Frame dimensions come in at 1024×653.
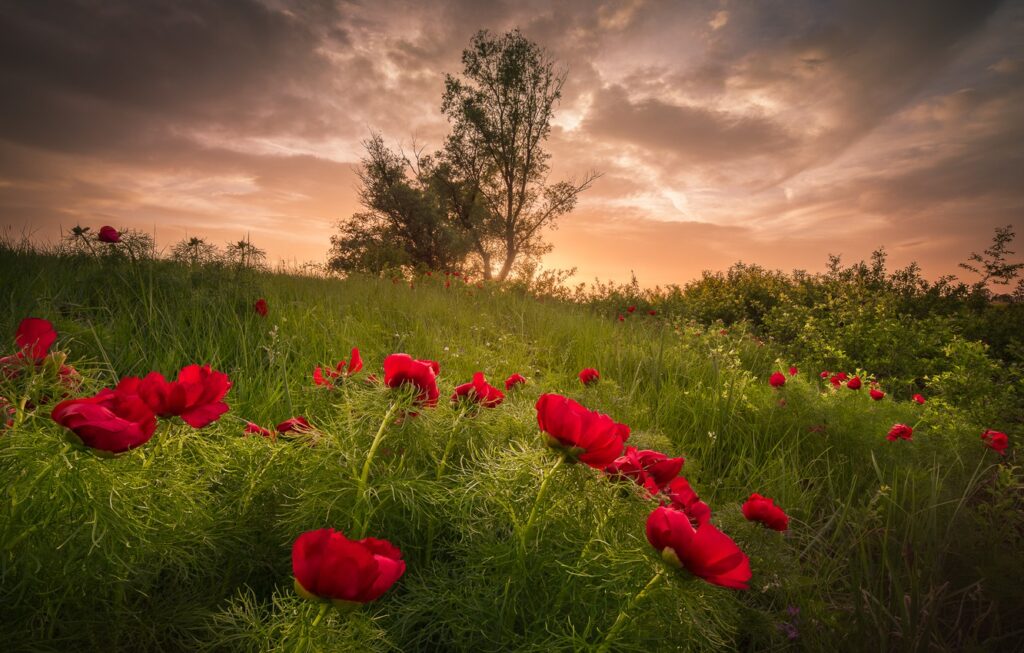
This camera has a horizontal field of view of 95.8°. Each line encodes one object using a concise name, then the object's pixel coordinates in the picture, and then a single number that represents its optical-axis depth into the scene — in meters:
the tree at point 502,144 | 20.30
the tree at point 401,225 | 20.12
